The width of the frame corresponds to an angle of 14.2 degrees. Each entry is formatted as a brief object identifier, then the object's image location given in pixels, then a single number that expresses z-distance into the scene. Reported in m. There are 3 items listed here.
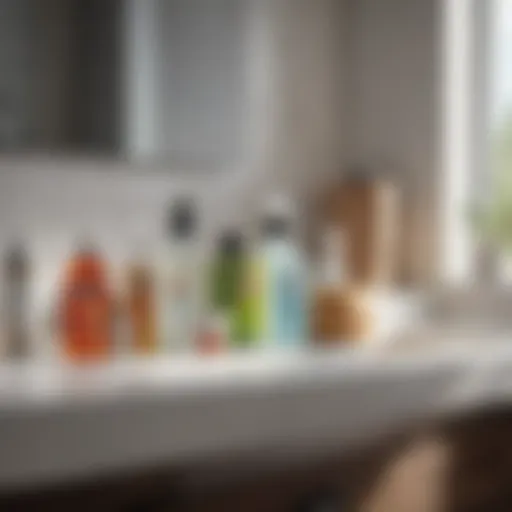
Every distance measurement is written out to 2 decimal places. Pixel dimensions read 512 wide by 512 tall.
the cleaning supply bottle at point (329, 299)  2.60
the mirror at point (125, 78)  2.37
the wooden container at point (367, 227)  2.75
